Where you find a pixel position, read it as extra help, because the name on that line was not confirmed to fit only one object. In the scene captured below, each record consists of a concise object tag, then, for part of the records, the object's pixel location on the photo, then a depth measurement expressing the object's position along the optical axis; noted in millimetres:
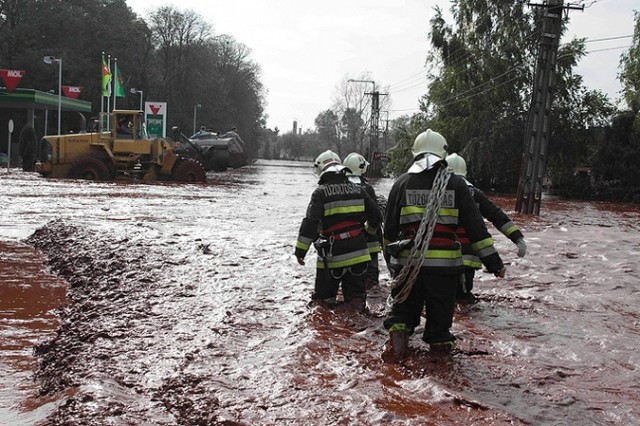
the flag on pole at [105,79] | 38734
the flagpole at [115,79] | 39559
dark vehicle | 33312
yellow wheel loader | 27016
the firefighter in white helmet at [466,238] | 5406
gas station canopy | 38781
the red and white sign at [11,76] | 34312
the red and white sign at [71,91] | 40906
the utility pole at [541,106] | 19703
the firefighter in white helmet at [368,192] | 7148
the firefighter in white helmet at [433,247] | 4758
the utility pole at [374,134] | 59625
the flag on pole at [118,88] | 40141
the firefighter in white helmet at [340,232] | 6234
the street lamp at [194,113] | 67500
